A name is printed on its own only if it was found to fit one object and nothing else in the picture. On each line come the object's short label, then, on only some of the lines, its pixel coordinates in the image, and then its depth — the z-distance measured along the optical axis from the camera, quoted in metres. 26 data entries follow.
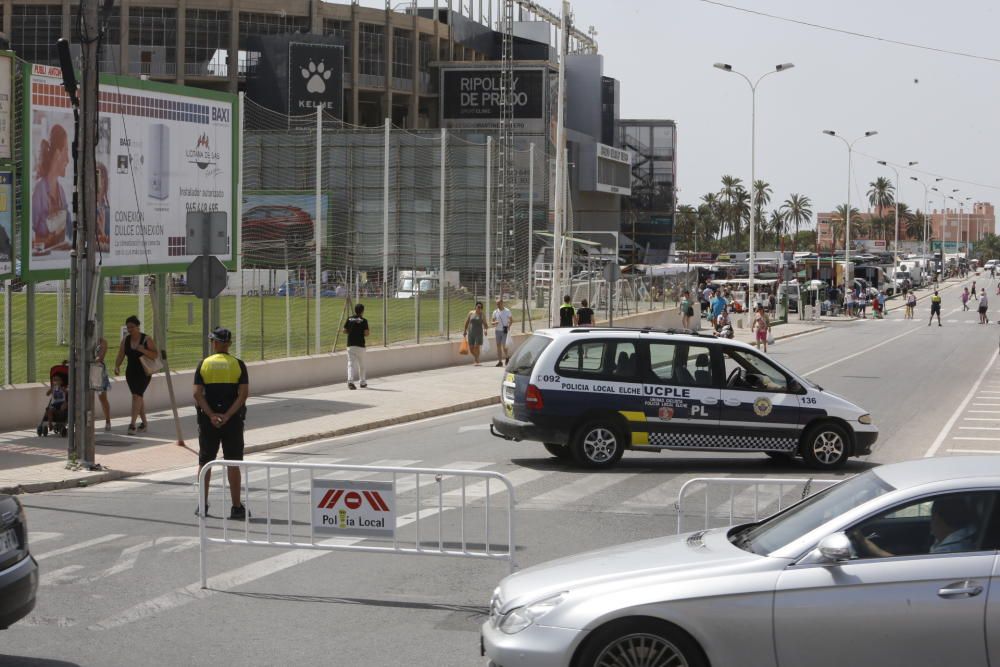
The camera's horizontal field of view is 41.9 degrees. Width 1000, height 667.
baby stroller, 18.23
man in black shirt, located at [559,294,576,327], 32.97
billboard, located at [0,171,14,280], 18.75
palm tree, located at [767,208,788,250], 171.12
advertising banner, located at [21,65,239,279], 19.31
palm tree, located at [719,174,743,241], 156.00
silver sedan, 5.99
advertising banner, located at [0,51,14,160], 18.47
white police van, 16.02
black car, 7.09
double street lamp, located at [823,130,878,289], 78.85
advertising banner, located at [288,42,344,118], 86.19
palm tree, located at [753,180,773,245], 160.00
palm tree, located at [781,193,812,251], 170.88
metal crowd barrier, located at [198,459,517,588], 9.14
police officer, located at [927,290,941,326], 64.62
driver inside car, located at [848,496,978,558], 6.21
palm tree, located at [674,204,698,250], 162.75
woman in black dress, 18.67
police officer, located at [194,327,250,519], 11.84
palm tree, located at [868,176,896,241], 184.12
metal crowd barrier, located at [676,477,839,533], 9.31
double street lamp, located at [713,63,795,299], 56.78
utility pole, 15.34
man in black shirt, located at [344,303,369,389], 25.59
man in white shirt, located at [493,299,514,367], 32.69
